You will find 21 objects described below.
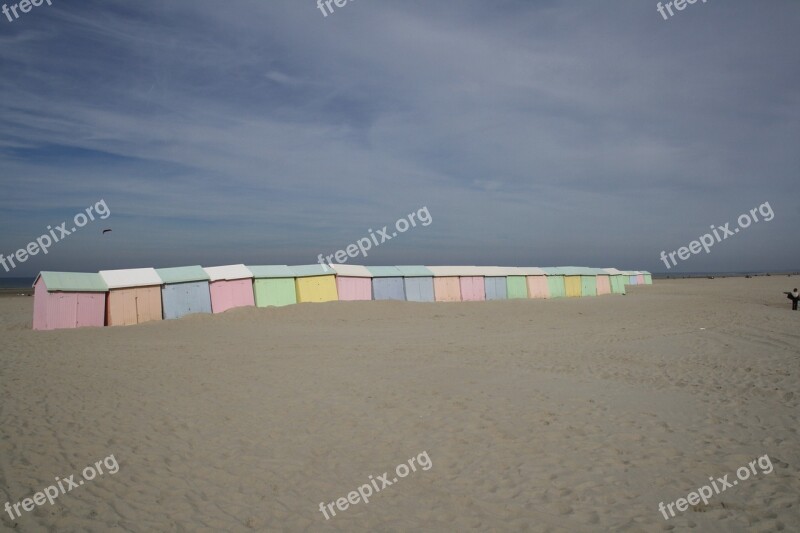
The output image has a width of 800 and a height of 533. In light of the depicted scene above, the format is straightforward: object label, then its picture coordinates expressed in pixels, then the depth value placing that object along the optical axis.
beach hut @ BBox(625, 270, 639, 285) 64.75
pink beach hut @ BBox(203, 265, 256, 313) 23.41
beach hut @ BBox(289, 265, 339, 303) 25.98
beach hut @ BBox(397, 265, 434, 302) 29.84
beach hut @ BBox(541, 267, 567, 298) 38.34
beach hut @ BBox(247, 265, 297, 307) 24.67
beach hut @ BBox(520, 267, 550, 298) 36.57
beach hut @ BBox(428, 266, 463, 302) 31.02
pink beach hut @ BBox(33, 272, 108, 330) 18.92
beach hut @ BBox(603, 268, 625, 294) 45.69
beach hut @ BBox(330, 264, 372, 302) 27.13
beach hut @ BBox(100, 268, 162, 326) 20.42
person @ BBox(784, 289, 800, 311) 24.25
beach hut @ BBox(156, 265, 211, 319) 21.97
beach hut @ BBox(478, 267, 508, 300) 33.66
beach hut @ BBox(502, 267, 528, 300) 35.06
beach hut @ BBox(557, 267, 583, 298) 40.16
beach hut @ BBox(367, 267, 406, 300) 28.77
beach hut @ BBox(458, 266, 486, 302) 32.22
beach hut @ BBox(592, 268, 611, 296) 43.83
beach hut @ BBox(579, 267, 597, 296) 42.09
